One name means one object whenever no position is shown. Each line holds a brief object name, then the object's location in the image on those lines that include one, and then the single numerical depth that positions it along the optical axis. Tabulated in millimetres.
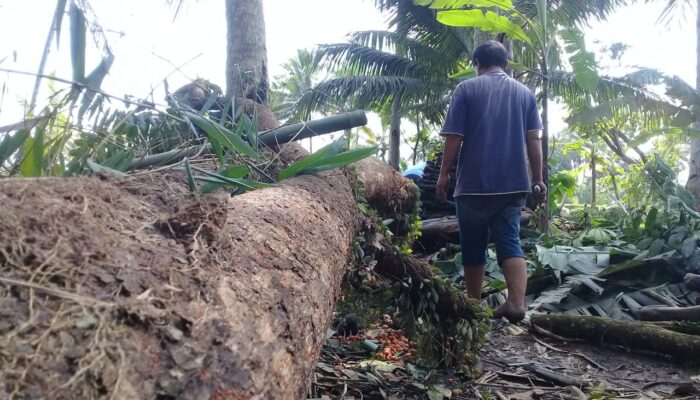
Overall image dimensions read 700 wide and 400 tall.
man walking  3006
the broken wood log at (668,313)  2773
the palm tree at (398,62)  11242
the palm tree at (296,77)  11192
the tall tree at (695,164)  8125
